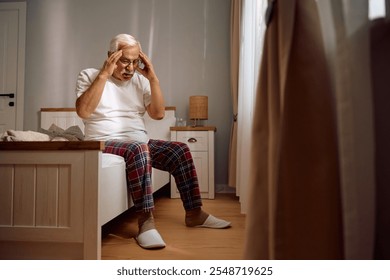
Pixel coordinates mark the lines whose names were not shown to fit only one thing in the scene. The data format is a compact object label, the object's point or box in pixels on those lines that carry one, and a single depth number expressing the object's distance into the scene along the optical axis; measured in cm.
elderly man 125
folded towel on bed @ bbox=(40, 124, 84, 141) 132
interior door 301
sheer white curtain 156
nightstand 235
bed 94
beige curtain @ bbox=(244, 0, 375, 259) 44
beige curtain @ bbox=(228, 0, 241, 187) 238
